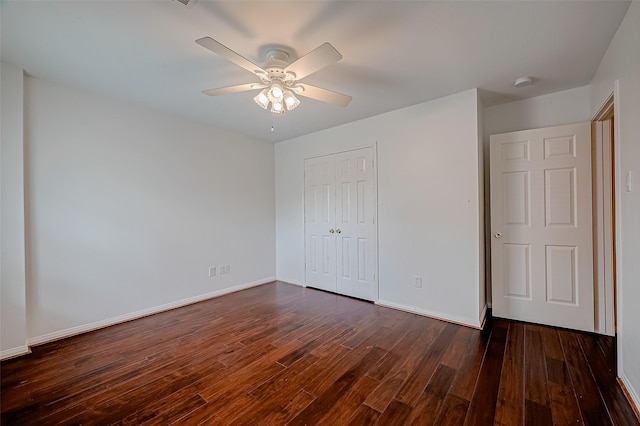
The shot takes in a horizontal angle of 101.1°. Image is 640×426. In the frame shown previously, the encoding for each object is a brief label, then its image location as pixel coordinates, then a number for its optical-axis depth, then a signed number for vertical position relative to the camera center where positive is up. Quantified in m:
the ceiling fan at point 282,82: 1.67 +0.95
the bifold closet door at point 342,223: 3.50 -0.18
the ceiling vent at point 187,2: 1.34 +1.09
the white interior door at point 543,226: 2.51 -0.18
